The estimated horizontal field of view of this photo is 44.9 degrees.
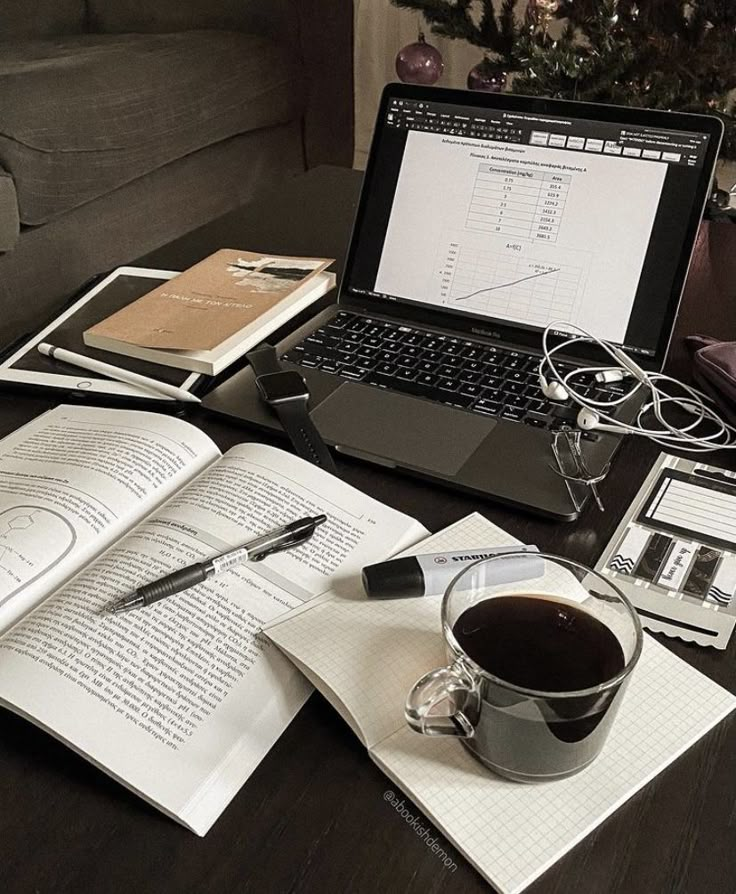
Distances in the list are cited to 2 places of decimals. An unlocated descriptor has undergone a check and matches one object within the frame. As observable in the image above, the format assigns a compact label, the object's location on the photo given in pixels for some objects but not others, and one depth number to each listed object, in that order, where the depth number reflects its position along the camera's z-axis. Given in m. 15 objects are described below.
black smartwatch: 0.72
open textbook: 0.48
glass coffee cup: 0.43
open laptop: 0.75
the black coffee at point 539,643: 0.44
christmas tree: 1.28
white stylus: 0.80
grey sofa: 1.70
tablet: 0.82
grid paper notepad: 0.44
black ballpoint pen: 0.55
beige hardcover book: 0.83
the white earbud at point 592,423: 0.72
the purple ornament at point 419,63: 2.04
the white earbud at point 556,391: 0.76
